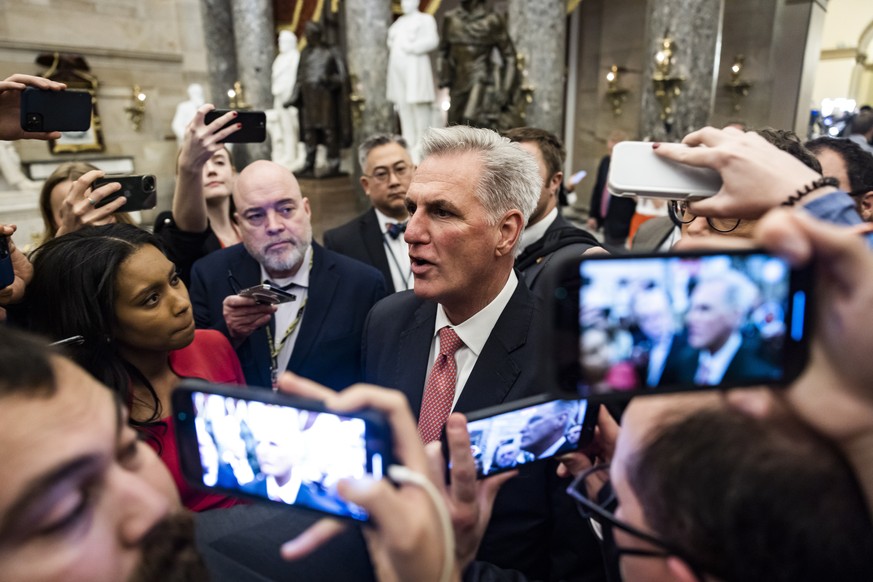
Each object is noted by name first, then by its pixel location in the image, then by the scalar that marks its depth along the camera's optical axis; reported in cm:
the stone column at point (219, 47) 1041
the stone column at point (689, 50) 618
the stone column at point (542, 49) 708
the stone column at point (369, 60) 859
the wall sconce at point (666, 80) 632
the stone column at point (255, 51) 978
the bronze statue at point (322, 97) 882
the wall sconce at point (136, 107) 956
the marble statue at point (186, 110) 960
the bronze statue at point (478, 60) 731
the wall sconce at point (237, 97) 970
